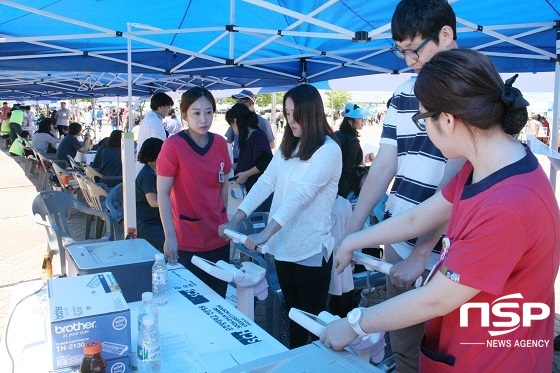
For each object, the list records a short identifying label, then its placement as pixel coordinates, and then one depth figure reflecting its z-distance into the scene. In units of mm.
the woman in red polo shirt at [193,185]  2766
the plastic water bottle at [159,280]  2098
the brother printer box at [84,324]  1388
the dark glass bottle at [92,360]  1329
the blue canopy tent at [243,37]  4426
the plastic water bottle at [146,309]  1580
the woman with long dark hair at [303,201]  2453
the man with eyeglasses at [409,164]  1639
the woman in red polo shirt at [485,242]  1049
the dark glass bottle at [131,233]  3232
